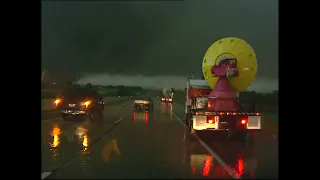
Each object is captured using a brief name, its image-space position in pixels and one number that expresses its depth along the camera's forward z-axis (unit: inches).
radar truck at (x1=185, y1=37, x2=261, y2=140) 573.3
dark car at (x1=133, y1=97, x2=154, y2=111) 1394.9
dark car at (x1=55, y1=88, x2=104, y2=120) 674.2
